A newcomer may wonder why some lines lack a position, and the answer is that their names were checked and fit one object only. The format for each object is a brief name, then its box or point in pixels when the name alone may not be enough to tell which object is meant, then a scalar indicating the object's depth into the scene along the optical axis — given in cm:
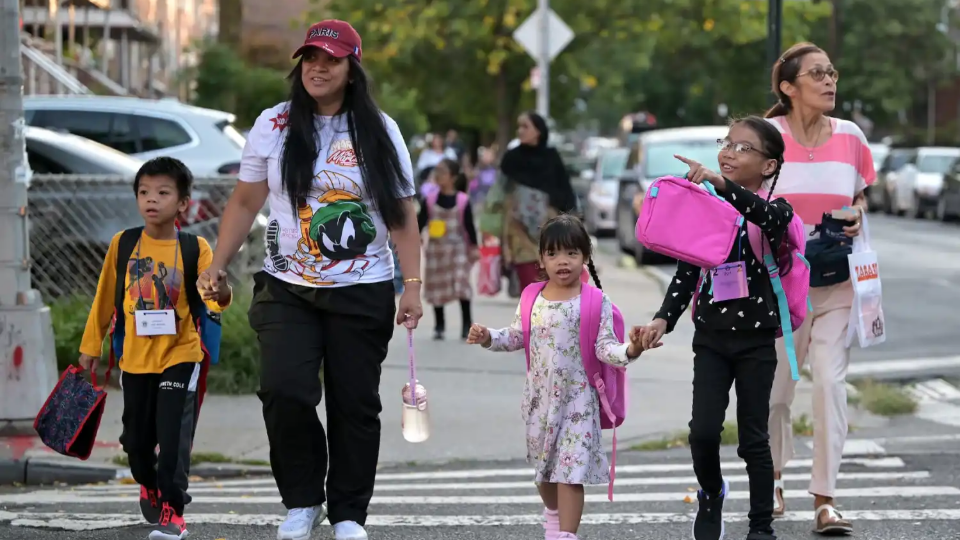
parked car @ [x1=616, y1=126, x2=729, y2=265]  2034
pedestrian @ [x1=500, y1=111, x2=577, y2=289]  1270
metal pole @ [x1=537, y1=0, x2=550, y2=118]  2017
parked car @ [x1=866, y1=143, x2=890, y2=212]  4106
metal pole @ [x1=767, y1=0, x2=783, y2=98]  945
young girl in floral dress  513
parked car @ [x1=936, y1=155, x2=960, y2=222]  3191
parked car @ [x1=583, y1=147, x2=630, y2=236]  2827
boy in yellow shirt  568
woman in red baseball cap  516
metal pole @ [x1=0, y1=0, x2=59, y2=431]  799
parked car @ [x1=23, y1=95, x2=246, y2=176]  1528
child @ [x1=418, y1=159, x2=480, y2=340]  1255
